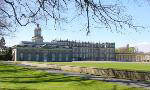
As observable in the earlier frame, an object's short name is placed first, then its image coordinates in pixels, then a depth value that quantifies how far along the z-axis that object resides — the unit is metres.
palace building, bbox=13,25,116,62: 102.81
